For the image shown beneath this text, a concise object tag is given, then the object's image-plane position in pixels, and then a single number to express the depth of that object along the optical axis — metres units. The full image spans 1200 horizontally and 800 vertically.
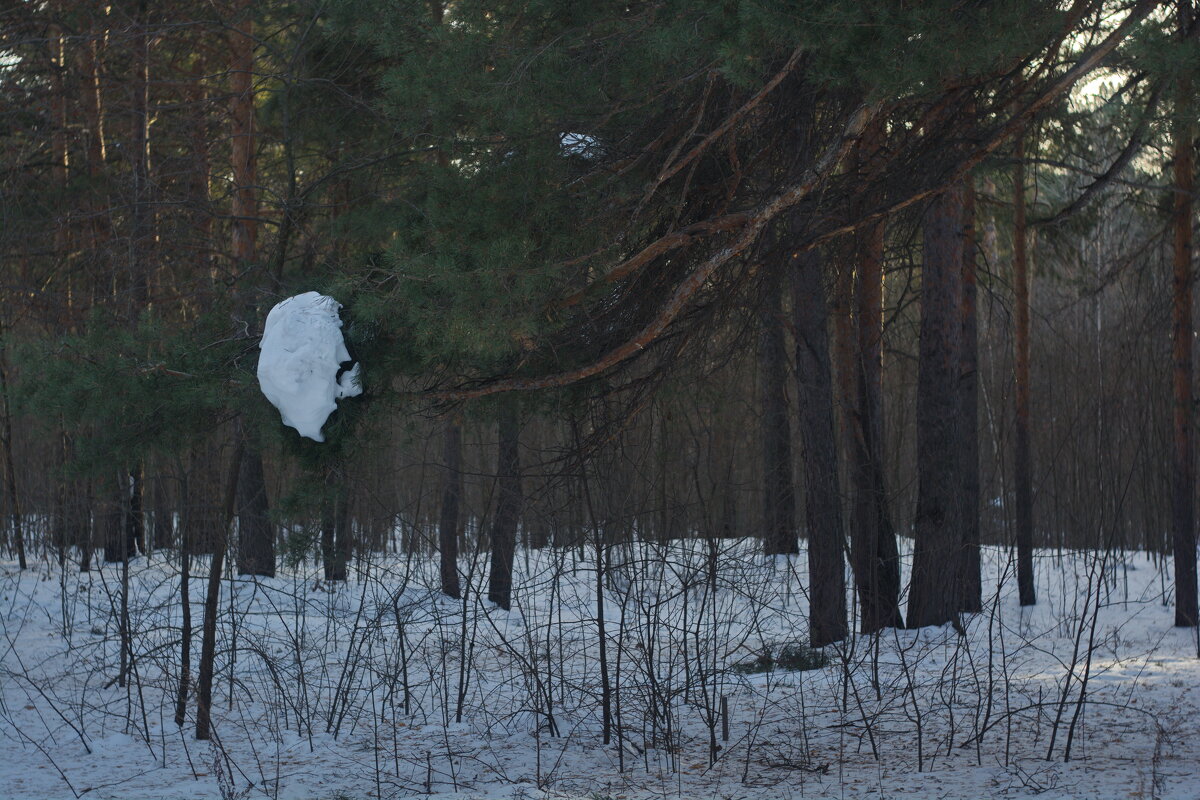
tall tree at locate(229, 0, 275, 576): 20.22
